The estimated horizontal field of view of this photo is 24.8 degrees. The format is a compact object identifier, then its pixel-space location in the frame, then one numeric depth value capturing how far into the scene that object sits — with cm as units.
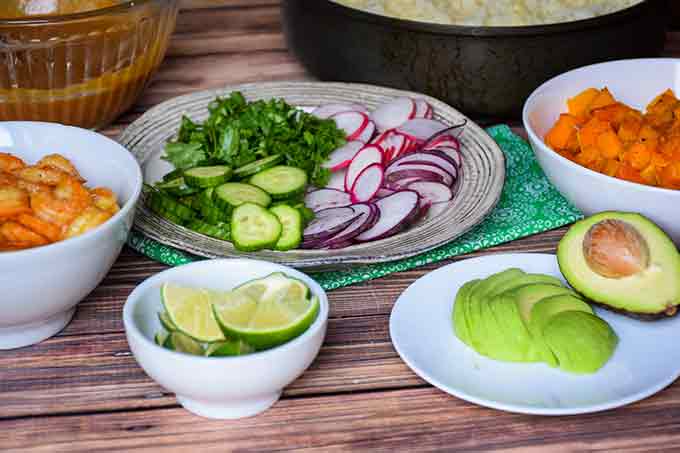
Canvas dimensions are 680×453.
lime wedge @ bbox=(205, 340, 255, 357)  81
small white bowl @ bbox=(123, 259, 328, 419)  80
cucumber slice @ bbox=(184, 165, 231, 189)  101
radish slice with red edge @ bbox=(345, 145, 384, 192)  105
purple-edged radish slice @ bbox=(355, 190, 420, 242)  99
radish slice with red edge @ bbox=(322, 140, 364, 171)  107
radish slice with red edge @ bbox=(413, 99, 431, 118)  112
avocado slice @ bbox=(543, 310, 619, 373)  85
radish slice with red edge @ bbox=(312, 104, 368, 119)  113
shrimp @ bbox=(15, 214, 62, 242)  86
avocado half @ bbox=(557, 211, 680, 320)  87
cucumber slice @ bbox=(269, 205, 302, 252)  96
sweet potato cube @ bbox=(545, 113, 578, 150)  103
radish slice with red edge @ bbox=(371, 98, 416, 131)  111
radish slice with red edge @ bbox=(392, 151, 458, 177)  105
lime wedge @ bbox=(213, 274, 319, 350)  82
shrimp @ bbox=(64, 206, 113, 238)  86
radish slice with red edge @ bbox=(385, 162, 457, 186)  104
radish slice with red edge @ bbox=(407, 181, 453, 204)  103
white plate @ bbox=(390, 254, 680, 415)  84
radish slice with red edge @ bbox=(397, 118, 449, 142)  108
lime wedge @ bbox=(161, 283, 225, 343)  83
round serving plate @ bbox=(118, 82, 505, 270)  95
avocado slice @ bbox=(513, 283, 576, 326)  87
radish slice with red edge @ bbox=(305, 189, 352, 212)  102
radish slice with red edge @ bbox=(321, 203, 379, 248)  97
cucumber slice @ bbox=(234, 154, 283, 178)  104
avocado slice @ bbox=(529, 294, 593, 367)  86
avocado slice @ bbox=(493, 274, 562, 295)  89
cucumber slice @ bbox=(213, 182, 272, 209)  99
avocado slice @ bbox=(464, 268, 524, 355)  87
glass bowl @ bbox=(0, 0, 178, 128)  104
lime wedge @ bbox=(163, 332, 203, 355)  82
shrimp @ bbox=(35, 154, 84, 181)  93
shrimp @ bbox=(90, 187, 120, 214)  89
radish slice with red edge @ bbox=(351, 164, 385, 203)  103
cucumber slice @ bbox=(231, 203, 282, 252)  95
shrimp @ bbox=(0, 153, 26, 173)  92
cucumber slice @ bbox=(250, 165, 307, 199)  101
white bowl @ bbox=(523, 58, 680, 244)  94
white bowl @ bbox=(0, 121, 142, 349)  84
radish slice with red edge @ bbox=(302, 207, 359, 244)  97
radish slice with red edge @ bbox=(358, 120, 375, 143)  110
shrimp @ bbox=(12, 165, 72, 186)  90
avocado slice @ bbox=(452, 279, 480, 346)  88
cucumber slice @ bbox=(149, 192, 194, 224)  100
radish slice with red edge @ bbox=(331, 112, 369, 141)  110
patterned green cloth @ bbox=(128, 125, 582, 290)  97
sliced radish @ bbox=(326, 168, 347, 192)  106
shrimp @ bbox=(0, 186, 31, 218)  87
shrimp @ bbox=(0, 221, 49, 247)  86
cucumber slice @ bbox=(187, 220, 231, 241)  98
